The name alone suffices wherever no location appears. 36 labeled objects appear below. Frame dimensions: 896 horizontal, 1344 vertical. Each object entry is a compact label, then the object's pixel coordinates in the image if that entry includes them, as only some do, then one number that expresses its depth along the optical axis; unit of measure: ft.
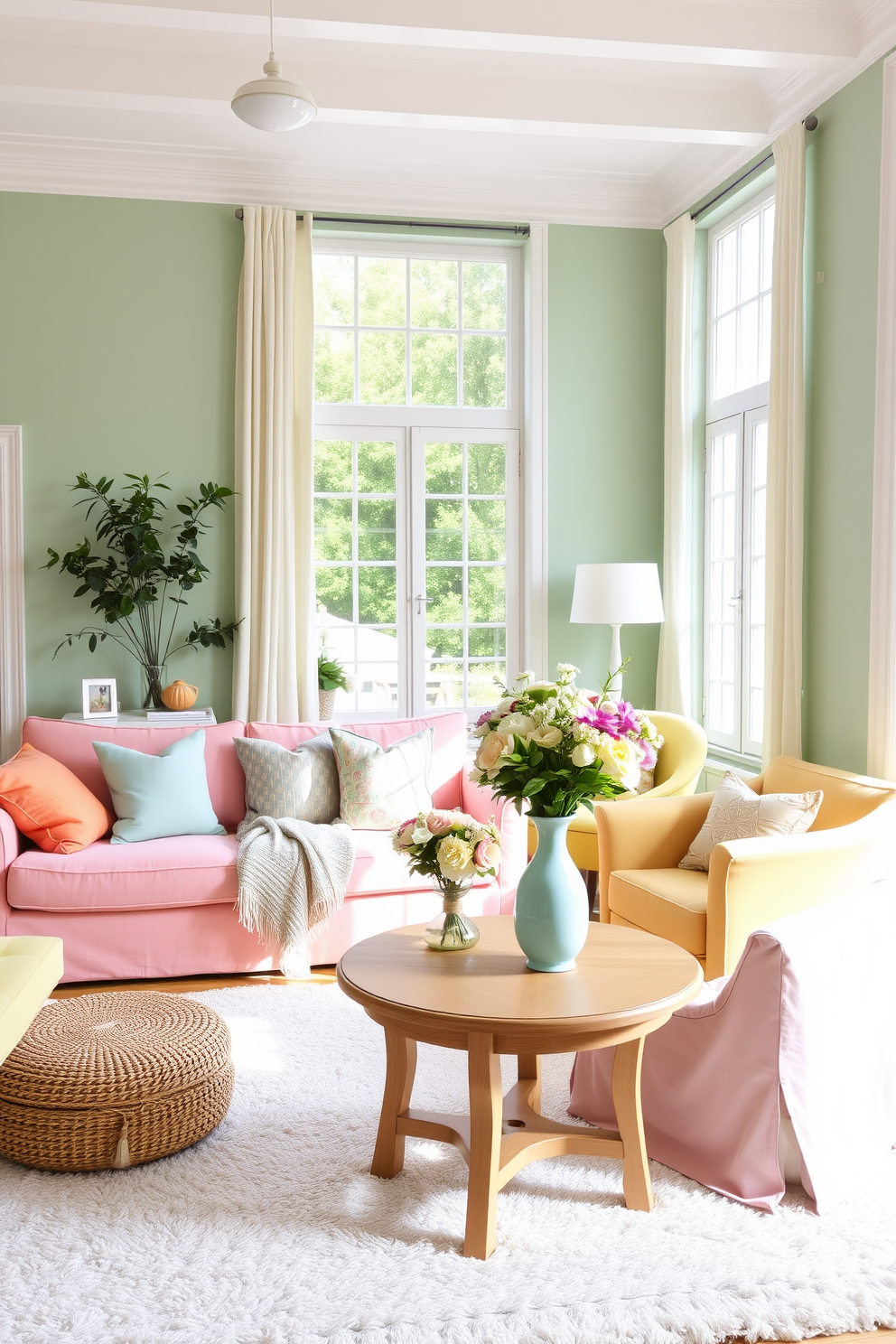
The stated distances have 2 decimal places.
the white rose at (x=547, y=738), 7.78
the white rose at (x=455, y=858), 8.21
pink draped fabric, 7.82
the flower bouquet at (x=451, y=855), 8.25
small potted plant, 18.20
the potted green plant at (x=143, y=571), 16.70
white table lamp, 16.96
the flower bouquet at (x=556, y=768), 7.80
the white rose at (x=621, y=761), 7.72
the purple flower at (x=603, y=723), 7.81
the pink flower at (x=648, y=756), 8.00
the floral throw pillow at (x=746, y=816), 11.58
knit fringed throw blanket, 12.66
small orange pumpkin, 16.88
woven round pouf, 8.34
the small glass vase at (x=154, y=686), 17.21
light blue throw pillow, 13.60
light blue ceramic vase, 8.04
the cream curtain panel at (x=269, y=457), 17.61
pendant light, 11.03
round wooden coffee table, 7.21
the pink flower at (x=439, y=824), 8.38
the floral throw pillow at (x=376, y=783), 14.07
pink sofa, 12.47
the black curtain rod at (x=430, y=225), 17.99
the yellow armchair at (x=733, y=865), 10.71
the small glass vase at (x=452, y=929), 8.59
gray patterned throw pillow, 14.15
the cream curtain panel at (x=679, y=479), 17.98
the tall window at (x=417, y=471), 18.74
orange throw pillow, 12.87
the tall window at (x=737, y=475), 16.22
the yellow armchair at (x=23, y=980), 7.98
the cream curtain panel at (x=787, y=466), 14.01
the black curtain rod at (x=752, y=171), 13.88
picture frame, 16.60
